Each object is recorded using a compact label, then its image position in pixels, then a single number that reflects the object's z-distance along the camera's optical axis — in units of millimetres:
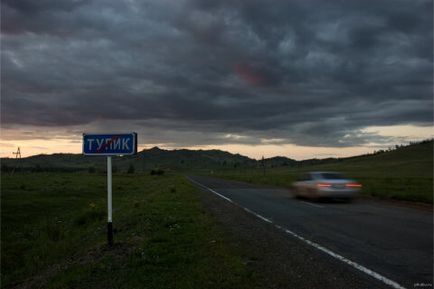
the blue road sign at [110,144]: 8719
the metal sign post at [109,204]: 9053
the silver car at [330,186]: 20484
